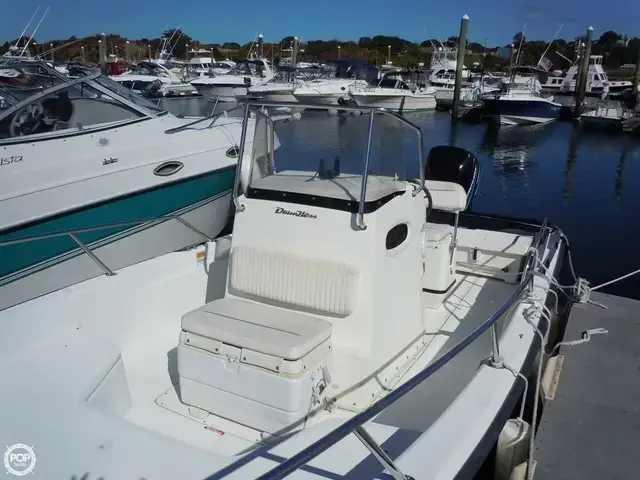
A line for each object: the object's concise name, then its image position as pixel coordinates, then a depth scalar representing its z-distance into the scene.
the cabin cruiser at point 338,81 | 27.34
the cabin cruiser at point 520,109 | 25.84
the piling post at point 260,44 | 39.56
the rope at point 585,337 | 3.46
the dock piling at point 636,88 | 26.30
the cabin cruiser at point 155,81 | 28.11
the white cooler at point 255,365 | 2.47
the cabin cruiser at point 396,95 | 27.86
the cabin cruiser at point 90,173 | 5.33
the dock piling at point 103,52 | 27.44
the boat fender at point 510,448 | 2.64
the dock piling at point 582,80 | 26.40
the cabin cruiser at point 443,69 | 35.44
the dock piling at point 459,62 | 26.08
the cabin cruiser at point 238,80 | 27.83
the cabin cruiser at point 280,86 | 26.73
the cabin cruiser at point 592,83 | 36.47
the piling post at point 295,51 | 38.05
